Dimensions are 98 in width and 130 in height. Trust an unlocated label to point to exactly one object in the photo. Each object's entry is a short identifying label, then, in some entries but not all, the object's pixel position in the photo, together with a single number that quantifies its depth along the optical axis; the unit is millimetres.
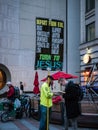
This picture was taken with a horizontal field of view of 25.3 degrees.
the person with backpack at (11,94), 10515
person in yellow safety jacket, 6981
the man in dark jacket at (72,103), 6603
